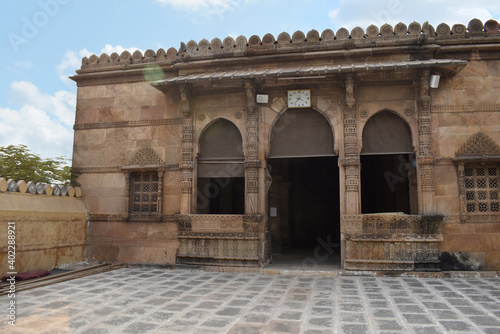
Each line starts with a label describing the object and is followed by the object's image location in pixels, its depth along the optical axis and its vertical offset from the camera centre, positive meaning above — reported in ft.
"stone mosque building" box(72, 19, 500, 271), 27.50 +6.28
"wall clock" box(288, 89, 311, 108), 30.07 +9.14
